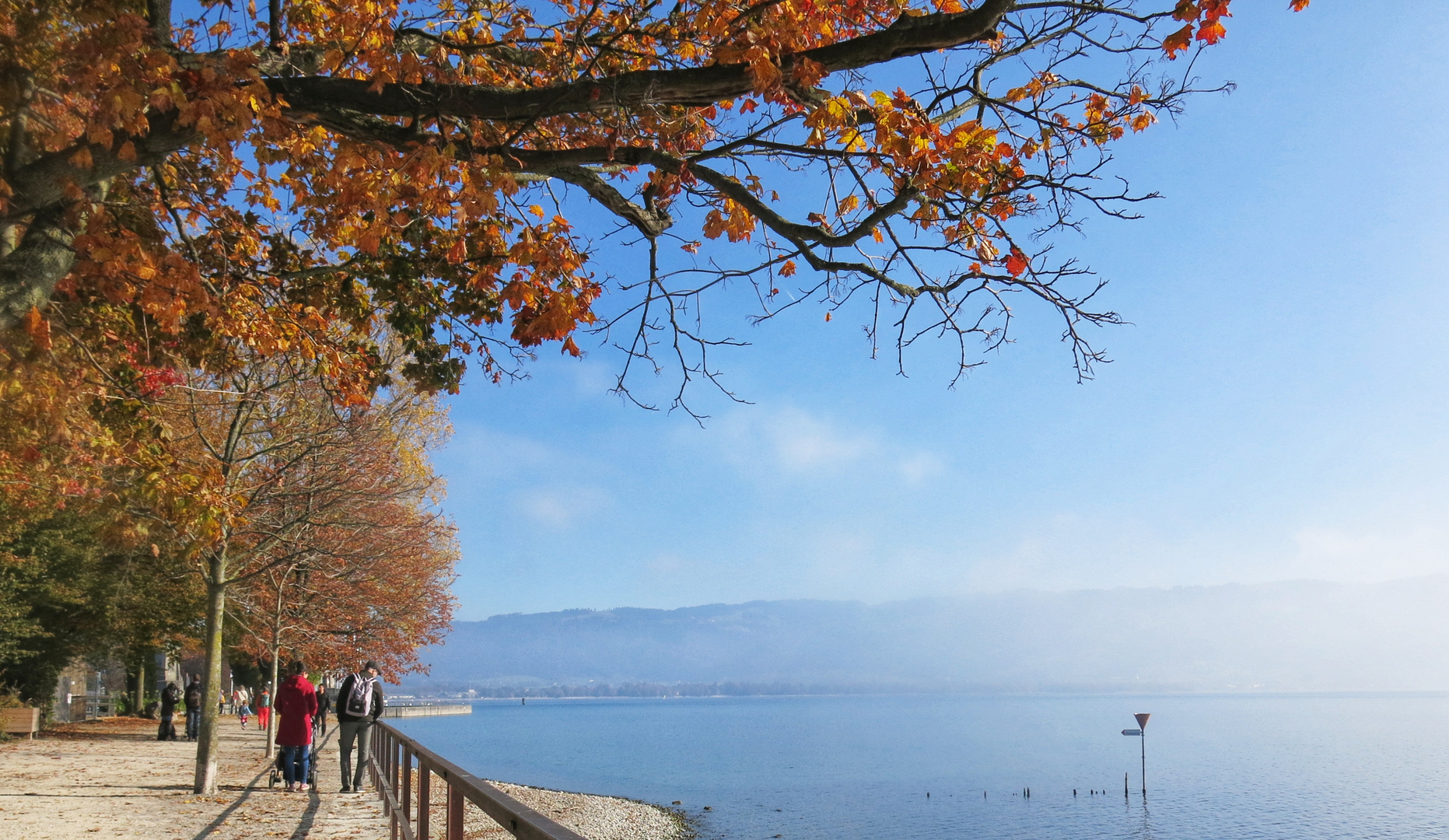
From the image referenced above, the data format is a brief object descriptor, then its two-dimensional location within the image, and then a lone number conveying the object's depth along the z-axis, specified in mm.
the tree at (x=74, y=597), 26594
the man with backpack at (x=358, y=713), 14852
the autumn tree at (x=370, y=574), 20984
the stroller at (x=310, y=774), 15729
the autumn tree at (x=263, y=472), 9211
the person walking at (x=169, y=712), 29609
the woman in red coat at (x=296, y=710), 14602
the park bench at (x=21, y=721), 26266
